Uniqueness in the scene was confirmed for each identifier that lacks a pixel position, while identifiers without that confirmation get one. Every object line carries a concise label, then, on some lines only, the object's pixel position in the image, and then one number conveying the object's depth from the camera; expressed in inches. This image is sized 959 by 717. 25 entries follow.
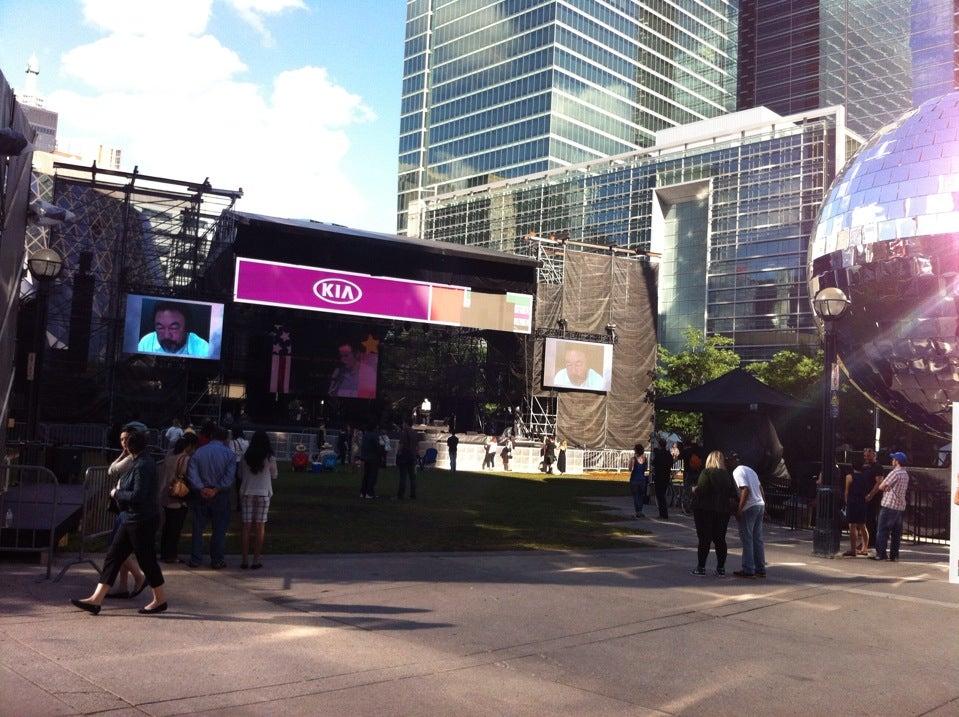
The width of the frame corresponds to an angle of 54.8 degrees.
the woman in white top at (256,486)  421.7
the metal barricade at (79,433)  1216.8
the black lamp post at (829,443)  588.1
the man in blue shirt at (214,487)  421.1
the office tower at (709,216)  3550.7
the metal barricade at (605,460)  1856.8
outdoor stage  1551.4
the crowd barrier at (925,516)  719.7
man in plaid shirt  576.4
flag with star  1711.4
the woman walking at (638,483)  787.4
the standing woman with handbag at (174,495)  419.2
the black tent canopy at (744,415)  867.4
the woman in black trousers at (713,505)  472.7
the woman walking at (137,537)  316.8
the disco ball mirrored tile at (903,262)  560.7
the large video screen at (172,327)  1517.0
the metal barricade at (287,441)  1487.5
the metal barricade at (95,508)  414.0
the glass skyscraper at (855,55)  4596.5
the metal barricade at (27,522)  401.7
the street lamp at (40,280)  535.2
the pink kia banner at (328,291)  1640.0
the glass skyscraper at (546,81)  4416.8
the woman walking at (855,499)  596.1
